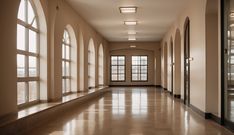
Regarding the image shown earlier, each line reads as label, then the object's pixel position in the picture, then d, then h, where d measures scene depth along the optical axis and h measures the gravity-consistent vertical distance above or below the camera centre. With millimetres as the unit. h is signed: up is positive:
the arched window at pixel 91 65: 11792 +95
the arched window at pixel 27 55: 5022 +346
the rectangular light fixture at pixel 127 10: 7657 +2427
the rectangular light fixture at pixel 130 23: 9989 +2424
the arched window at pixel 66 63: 7878 +156
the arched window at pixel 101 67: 14611 -46
